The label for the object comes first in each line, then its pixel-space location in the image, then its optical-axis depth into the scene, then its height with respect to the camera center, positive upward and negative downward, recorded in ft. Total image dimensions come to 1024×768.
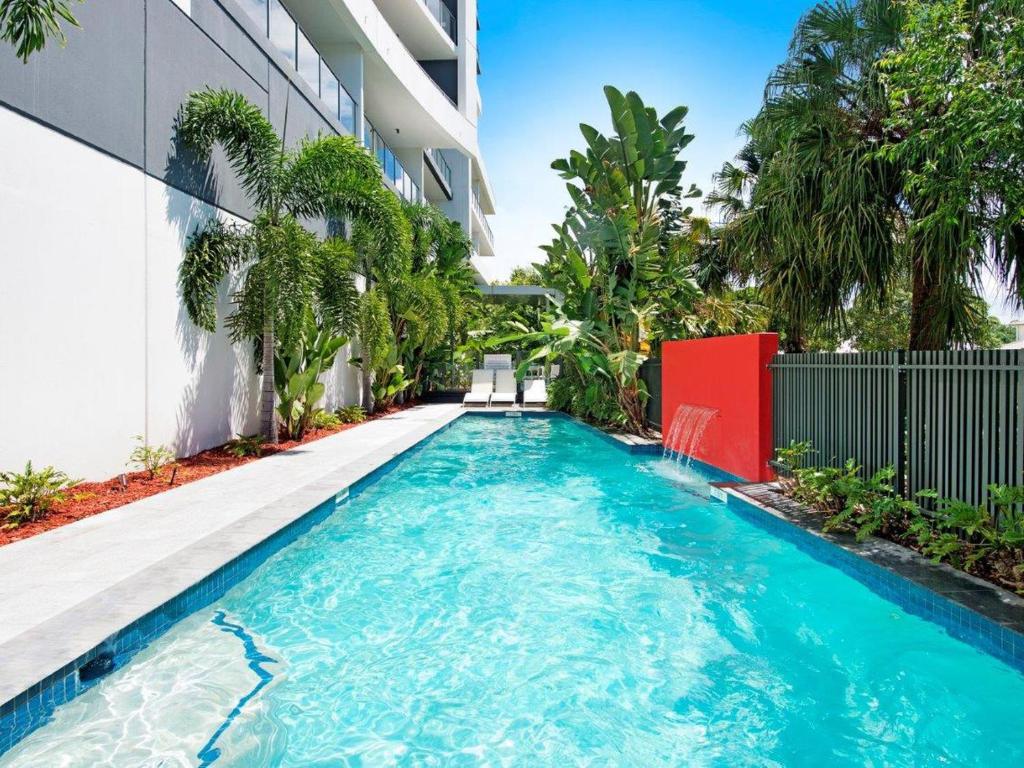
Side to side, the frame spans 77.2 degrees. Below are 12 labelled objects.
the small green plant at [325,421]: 40.23 -2.32
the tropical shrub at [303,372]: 33.76 +0.68
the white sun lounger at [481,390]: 65.77 -0.49
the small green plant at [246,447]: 29.48 -2.92
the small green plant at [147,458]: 23.61 -2.75
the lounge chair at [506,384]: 70.28 +0.18
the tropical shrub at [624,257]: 37.55 +8.15
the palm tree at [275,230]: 27.89 +7.43
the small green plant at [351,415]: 46.96 -2.21
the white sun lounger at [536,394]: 66.44 -0.87
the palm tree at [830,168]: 24.75 +8.84
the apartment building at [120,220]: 18.51 +5.50
